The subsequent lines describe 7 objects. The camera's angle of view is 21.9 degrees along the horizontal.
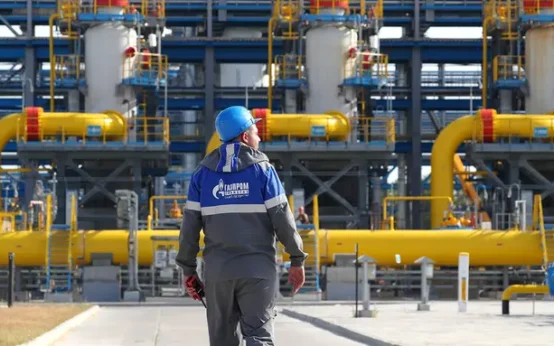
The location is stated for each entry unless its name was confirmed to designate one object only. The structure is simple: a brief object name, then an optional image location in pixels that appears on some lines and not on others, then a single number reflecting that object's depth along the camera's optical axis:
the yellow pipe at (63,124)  51.75
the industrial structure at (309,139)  44.75
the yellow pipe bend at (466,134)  51.59
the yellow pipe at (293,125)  51.94
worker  8.30
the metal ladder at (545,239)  43.94
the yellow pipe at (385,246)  44.47
